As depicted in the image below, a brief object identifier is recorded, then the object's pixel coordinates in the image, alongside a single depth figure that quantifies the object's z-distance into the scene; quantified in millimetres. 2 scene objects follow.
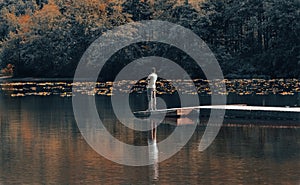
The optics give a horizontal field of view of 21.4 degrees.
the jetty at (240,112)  34344
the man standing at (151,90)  35644
